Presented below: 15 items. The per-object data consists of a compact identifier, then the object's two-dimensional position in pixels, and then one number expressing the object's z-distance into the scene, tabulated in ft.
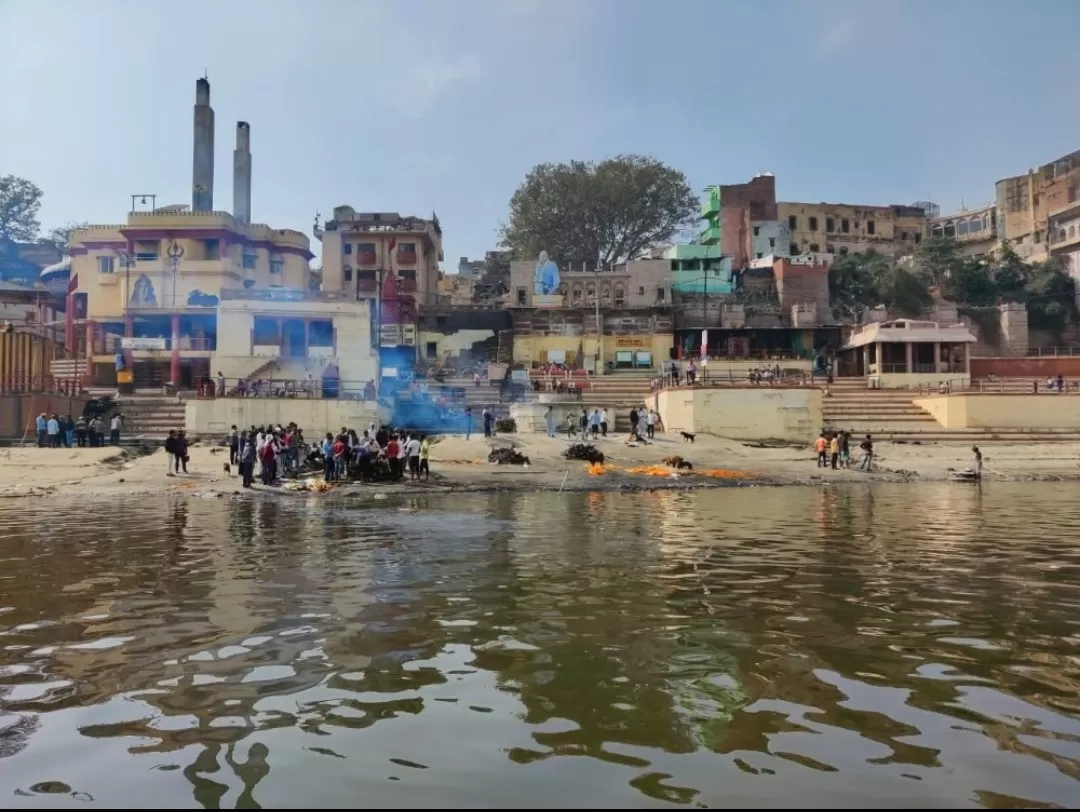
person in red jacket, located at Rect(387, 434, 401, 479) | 74.59
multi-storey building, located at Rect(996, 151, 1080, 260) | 219.00
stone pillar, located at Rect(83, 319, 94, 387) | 145.89
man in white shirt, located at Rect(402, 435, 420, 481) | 76.13
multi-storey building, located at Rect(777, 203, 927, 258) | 238.89
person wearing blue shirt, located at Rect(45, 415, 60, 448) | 96.84
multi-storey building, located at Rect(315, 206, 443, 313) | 199.31
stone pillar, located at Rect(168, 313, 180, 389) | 144.87
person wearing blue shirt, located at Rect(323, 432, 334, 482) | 74.02
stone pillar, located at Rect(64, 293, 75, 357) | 156.56
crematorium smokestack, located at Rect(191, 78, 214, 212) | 170.60
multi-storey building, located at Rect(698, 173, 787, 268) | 228.43
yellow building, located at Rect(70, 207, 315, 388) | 147.33
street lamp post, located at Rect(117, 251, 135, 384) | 144.87
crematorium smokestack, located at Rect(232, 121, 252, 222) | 182.09
